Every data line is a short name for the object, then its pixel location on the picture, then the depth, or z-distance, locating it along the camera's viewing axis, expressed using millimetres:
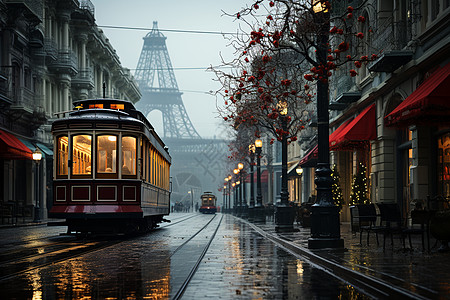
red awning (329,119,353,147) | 27816
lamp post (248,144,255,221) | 41812
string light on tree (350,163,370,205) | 25312
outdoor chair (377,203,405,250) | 15031
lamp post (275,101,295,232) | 24938
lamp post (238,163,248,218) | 48100
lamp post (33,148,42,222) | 36562
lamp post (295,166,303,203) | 46062
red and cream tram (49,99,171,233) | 19984
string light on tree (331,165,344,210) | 29625
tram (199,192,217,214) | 90438
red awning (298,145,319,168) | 34469
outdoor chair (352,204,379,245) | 16531
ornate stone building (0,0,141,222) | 36500
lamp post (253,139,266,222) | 36706
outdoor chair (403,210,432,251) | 13125
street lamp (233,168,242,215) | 64519
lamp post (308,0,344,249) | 14766
